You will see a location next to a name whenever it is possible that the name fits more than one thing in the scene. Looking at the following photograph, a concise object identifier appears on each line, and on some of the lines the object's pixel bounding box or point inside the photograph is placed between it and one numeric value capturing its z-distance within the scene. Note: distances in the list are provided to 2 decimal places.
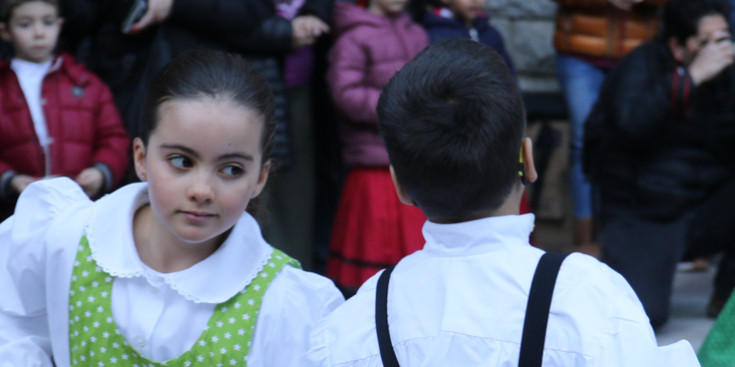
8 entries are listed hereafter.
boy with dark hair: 3.38
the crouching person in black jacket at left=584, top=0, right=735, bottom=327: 8.33
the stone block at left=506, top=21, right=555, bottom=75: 11.10
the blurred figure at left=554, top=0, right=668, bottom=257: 9.49
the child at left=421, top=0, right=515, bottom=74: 8.71
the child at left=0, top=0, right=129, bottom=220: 6.93
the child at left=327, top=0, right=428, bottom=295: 8.22
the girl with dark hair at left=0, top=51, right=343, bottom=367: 4.06
